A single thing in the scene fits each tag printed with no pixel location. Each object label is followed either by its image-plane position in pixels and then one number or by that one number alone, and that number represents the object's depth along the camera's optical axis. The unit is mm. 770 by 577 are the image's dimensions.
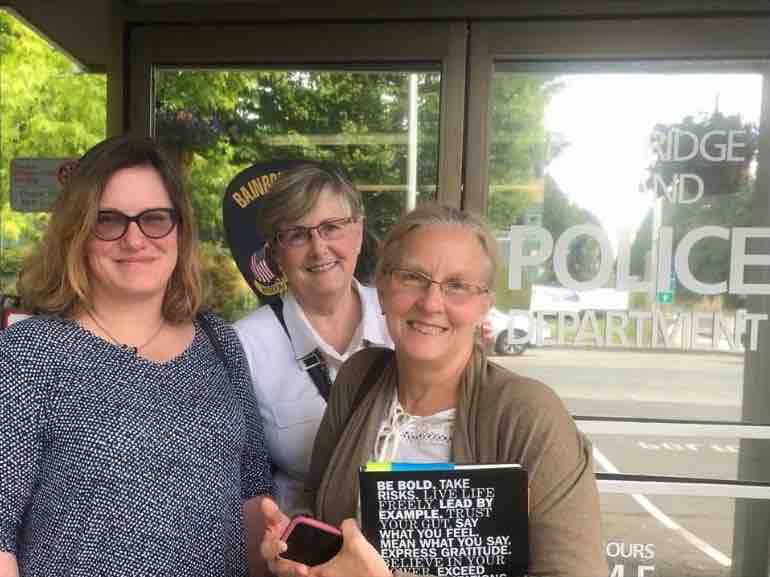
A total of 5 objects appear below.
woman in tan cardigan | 1146
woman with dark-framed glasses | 1279
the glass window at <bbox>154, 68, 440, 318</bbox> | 2955
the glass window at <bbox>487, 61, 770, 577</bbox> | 2764
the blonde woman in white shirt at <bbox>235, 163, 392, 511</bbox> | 1806
